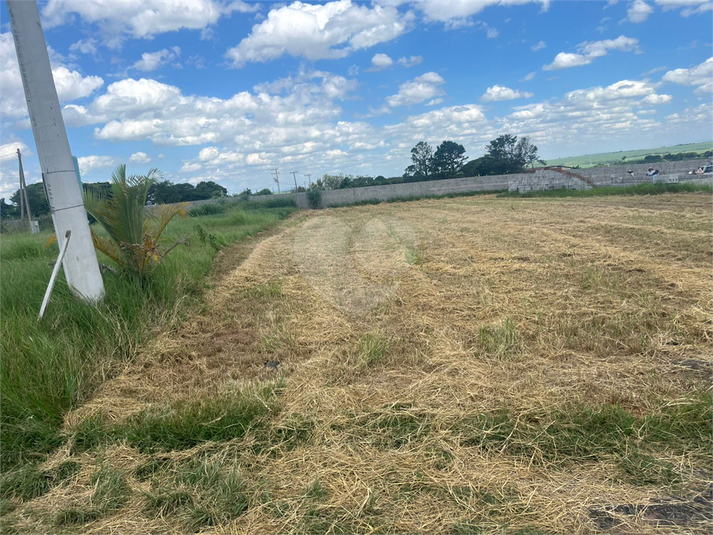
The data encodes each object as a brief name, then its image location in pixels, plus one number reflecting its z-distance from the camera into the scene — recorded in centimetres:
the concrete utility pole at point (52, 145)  431
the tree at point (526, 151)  5284
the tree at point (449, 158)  5556
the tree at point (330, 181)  6619
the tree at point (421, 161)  5737
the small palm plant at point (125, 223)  567
